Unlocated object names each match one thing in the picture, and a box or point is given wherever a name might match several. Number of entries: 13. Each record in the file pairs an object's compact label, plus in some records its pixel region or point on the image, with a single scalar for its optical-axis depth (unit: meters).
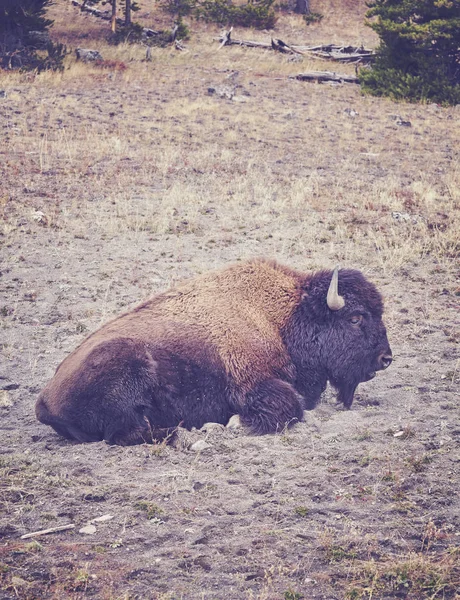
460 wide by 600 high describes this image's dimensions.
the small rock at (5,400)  11.69
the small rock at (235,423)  10.77
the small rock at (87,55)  49.91
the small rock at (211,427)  10.54
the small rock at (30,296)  16.14
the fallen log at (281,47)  60.73
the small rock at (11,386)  12.34
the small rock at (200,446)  9.91
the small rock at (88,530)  7.68
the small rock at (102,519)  7.92
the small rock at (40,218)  20.97
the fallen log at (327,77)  49.66
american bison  10.29
